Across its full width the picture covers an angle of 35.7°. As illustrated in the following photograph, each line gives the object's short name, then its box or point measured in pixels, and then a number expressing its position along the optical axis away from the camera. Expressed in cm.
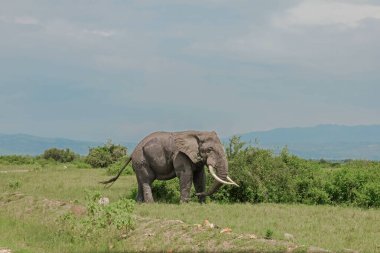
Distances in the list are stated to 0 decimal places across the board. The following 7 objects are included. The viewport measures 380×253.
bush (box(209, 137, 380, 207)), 2439
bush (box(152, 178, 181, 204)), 2433
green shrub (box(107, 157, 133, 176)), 3876
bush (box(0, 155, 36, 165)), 6353
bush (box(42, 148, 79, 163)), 7238
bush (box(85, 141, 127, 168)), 5494
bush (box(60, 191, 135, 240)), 1614
